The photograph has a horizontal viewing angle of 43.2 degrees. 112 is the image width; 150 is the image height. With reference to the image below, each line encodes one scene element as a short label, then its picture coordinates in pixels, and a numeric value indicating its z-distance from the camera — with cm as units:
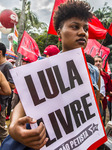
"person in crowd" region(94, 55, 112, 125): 296
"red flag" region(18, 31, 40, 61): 414
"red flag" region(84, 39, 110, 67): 414
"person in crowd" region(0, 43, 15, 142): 211
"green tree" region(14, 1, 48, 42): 1981
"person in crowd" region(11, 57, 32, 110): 351
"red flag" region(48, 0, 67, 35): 288
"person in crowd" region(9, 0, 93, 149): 61
